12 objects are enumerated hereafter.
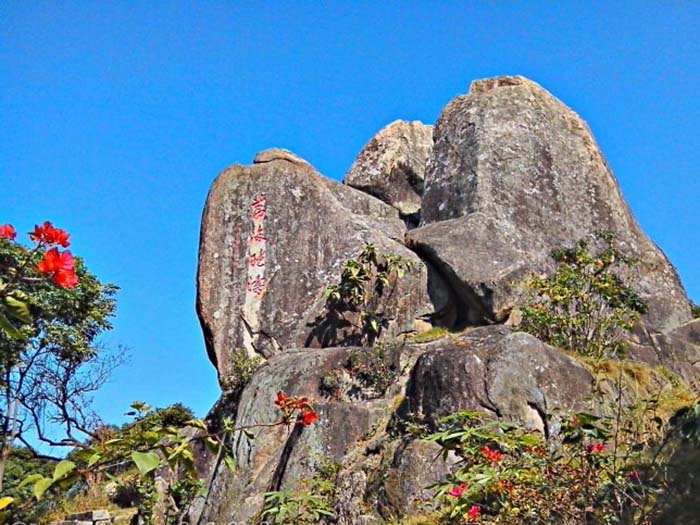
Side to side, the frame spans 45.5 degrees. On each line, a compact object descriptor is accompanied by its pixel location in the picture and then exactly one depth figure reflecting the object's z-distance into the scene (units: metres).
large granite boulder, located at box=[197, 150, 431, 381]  14.14
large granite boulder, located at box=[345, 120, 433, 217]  18.31
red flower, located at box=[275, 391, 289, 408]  3.06
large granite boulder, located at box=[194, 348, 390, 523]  9.77
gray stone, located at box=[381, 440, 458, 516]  7.63
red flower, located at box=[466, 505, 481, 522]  4.63
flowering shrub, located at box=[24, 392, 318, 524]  2.15
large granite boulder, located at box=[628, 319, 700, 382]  12.12
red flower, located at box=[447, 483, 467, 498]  4.74
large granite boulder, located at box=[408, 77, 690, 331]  13.59
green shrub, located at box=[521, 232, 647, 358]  11.12
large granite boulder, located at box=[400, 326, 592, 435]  9.00
